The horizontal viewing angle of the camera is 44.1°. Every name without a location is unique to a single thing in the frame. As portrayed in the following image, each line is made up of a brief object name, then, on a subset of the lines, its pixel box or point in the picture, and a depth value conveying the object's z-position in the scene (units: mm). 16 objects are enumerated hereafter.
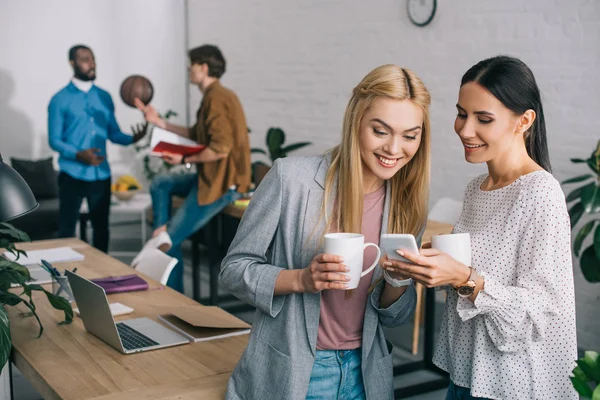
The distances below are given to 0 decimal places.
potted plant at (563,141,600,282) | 3191
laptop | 1967
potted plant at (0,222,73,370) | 1810
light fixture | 1676
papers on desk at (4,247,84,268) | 3041
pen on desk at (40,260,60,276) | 2461
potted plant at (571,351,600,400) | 1138
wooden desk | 1740
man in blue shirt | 4988
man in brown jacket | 4285
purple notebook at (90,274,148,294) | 2588
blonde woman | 1457
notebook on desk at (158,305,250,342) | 2137
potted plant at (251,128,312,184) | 5398
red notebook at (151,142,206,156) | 4098
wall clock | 4629
